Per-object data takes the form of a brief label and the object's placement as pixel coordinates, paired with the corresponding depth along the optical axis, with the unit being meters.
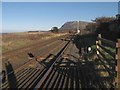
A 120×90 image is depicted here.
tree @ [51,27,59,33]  45.10
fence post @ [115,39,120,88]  1.92
